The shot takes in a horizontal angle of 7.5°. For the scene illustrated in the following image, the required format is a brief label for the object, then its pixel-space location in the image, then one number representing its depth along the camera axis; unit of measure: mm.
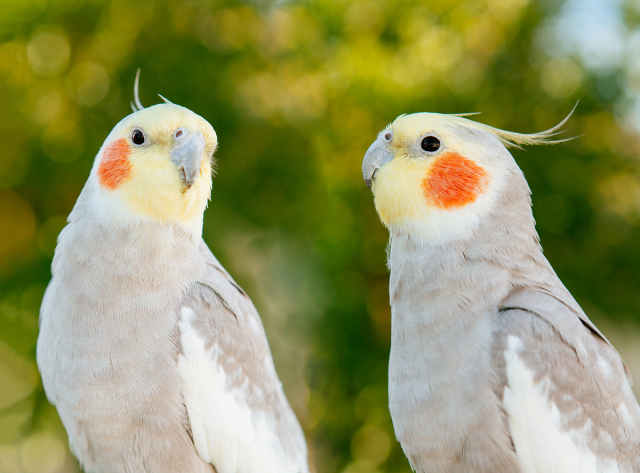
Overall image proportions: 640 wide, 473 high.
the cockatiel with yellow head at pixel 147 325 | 1227
